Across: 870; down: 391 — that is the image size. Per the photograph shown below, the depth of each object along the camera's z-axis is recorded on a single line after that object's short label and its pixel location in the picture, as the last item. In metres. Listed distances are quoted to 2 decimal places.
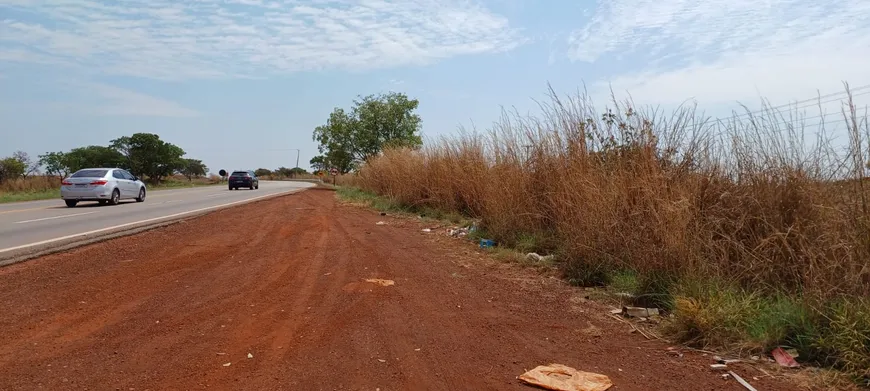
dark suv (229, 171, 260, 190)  43.59
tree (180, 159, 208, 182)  103.72
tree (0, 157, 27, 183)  39.72
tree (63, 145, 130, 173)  59.90
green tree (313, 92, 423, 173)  41.06
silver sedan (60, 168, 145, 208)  20.97
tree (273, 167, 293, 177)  121.99
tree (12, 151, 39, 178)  43.71
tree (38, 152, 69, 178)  62.22
